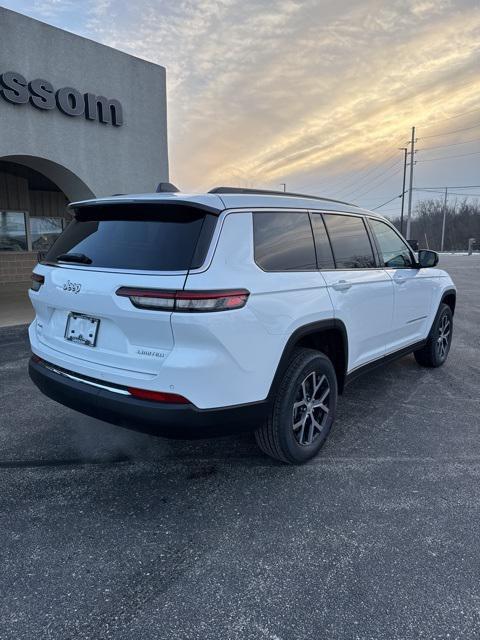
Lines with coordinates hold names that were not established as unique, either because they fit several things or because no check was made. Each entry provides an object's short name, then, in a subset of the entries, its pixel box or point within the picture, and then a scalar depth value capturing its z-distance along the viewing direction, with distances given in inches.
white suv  91.5
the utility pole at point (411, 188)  1919.3
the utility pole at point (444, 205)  2394.7
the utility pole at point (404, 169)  2176.4
